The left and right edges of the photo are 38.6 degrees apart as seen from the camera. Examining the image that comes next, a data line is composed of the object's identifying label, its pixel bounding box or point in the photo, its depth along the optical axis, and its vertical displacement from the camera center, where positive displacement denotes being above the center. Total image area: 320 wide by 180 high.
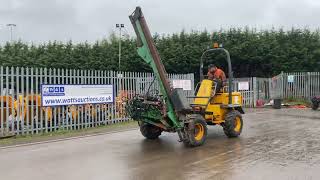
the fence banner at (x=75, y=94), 15.20 -0.06
